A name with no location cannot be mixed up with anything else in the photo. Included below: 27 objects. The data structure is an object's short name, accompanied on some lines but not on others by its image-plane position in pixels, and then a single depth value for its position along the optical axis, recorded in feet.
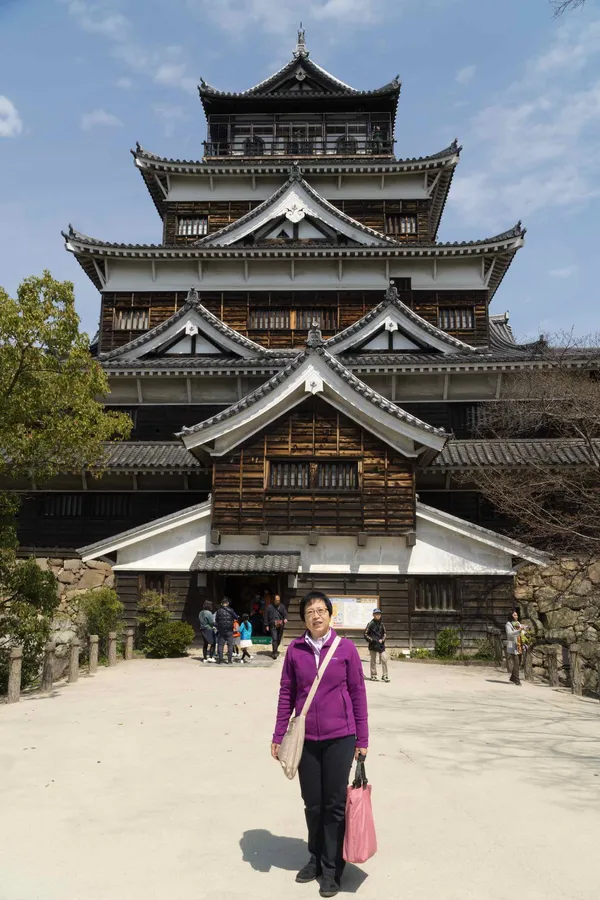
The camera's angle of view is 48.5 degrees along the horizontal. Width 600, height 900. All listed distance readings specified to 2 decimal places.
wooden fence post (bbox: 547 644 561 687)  45.75
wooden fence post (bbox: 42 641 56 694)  36.76
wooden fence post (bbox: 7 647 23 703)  33.71
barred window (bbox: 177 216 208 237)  90.33
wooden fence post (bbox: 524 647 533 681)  48.05
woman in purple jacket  13.92
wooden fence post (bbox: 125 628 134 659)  51.70
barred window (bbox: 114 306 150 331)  83.56
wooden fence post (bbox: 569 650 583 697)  43.39
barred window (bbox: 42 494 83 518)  68.90
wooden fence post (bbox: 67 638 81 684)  39.86
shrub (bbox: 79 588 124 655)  51.13
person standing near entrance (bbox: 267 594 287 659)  52.54
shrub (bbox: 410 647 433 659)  54.84
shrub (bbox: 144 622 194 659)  52.24
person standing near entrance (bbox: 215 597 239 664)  47.91
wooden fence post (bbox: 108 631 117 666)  47.50
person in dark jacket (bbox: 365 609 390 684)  42.01
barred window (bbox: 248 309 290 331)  82.02
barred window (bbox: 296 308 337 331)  81.82
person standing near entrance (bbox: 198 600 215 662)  50.65
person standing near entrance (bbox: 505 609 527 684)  44.70
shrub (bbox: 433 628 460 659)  54.60
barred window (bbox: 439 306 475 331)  81.46
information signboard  57.31
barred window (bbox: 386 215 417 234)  89.35
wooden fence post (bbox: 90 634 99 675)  43.75
